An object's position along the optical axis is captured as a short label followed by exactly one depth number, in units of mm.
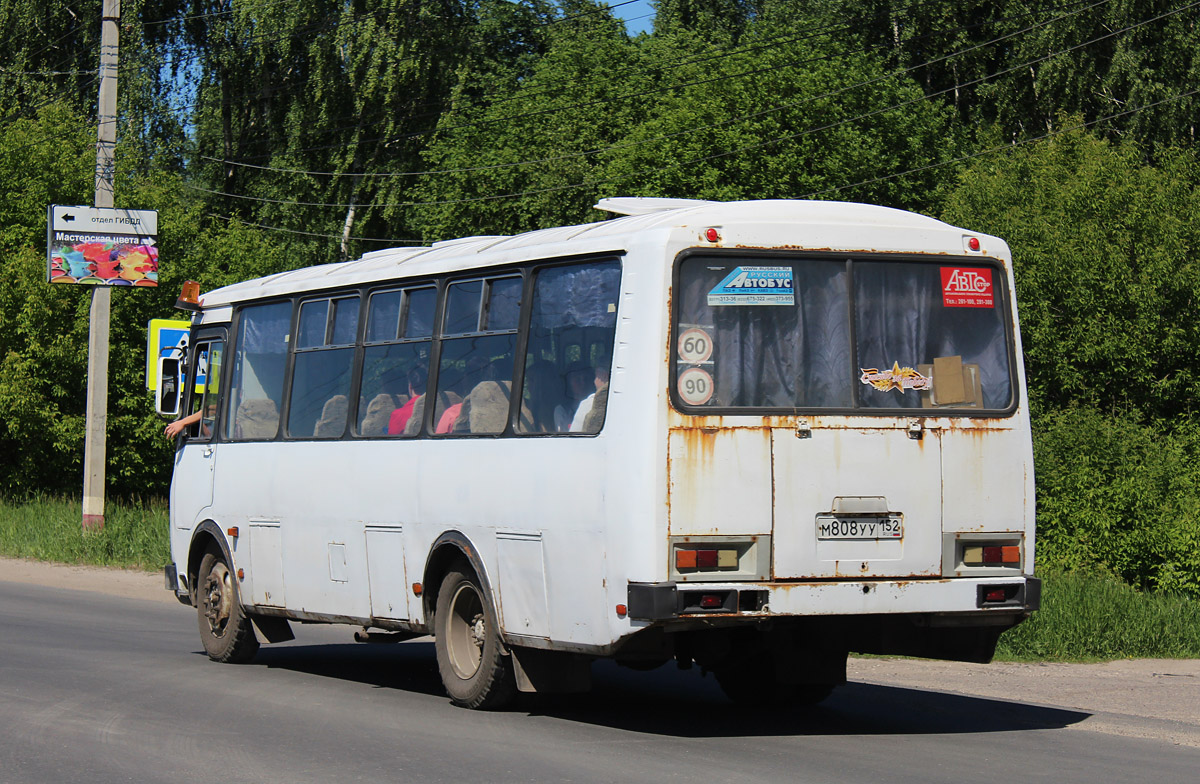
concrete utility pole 27375
